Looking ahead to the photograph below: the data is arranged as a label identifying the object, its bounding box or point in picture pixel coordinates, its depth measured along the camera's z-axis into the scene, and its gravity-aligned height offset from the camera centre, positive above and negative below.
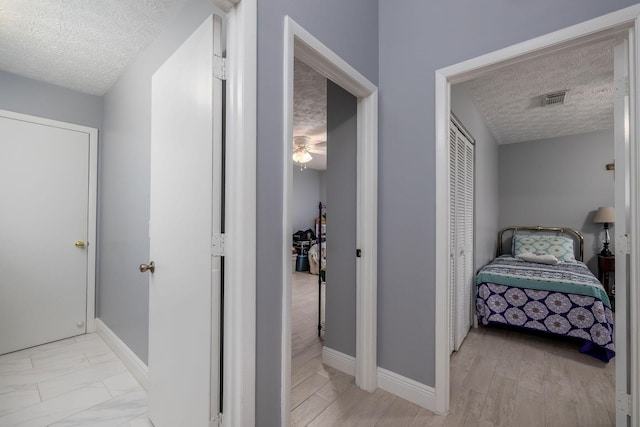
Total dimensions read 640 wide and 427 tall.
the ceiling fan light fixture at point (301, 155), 4.75 +1.06
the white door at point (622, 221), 1.24 -0.02
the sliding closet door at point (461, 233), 2.41 -0.16
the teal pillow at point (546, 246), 3.91 -0.44
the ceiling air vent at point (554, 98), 3.00 +1.34
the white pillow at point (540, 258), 3.43 -0.54
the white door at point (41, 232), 2.47 -0.15
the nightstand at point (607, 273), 3.90 -0.83
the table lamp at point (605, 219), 4.01 -0.04
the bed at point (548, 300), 2.48 -0.83
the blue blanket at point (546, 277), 2.56 -0.63
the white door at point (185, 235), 1.15 -0.10
